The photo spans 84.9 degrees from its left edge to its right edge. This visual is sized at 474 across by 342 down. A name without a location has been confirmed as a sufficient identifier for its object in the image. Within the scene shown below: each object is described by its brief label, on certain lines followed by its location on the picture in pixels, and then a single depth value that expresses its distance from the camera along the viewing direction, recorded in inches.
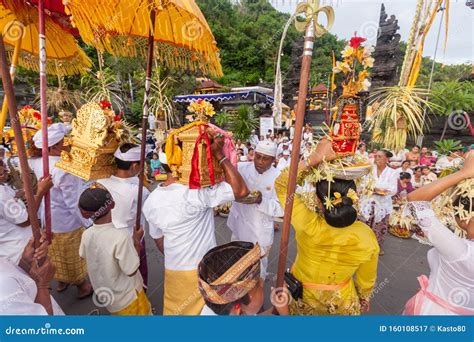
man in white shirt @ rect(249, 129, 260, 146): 514.5
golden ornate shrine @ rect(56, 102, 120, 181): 94.5
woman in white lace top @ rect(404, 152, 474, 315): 55.4
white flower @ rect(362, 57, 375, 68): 67.4
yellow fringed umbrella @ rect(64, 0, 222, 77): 69.4
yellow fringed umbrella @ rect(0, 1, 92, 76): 80.7
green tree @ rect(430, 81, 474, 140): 485.1
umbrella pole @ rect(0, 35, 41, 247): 55.0
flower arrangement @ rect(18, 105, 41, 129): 169.3
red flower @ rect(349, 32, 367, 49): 67.7
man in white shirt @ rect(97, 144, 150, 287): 103.9
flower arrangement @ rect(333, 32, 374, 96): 67.7
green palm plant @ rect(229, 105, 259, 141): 505.7
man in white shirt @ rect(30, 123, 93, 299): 122.6
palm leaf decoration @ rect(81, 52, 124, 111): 126.4
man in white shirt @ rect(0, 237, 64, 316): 49.8
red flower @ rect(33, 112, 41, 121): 169.2
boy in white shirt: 81.7
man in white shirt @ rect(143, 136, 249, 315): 79.7
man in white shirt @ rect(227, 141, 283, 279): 120.6
